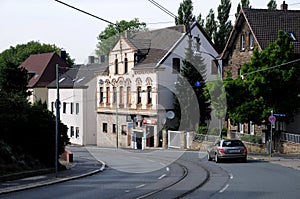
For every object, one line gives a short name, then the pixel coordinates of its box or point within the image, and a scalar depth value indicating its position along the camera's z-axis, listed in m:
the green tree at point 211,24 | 77.06
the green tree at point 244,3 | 69.77
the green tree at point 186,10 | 74.19
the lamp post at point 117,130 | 62.32
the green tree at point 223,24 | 74.75
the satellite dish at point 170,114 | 56.81
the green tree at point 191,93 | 53.34
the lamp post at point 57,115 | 27.92
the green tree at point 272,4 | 68.70
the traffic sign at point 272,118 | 34.47
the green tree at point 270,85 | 36.91
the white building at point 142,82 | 57.25
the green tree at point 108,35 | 82.90
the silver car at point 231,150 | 33.44
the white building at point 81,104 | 70.88
